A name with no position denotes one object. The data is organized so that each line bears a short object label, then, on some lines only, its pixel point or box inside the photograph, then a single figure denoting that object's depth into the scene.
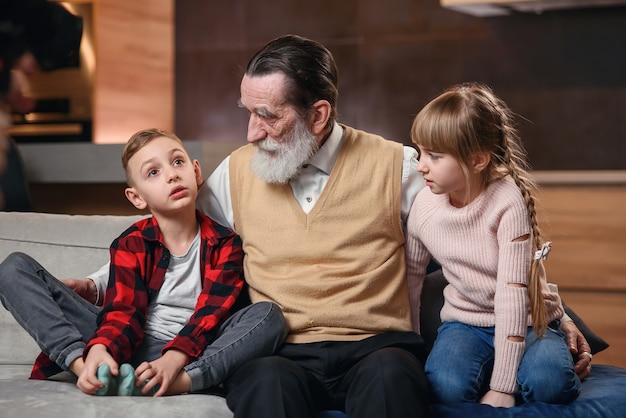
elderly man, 3.02
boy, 2.90
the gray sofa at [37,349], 2.81
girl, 2.90
